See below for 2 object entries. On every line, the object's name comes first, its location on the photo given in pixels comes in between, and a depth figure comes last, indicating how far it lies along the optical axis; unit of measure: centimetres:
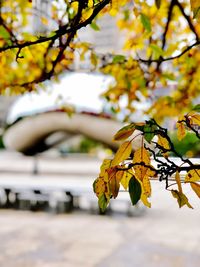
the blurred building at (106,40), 4741
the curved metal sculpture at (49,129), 1475
